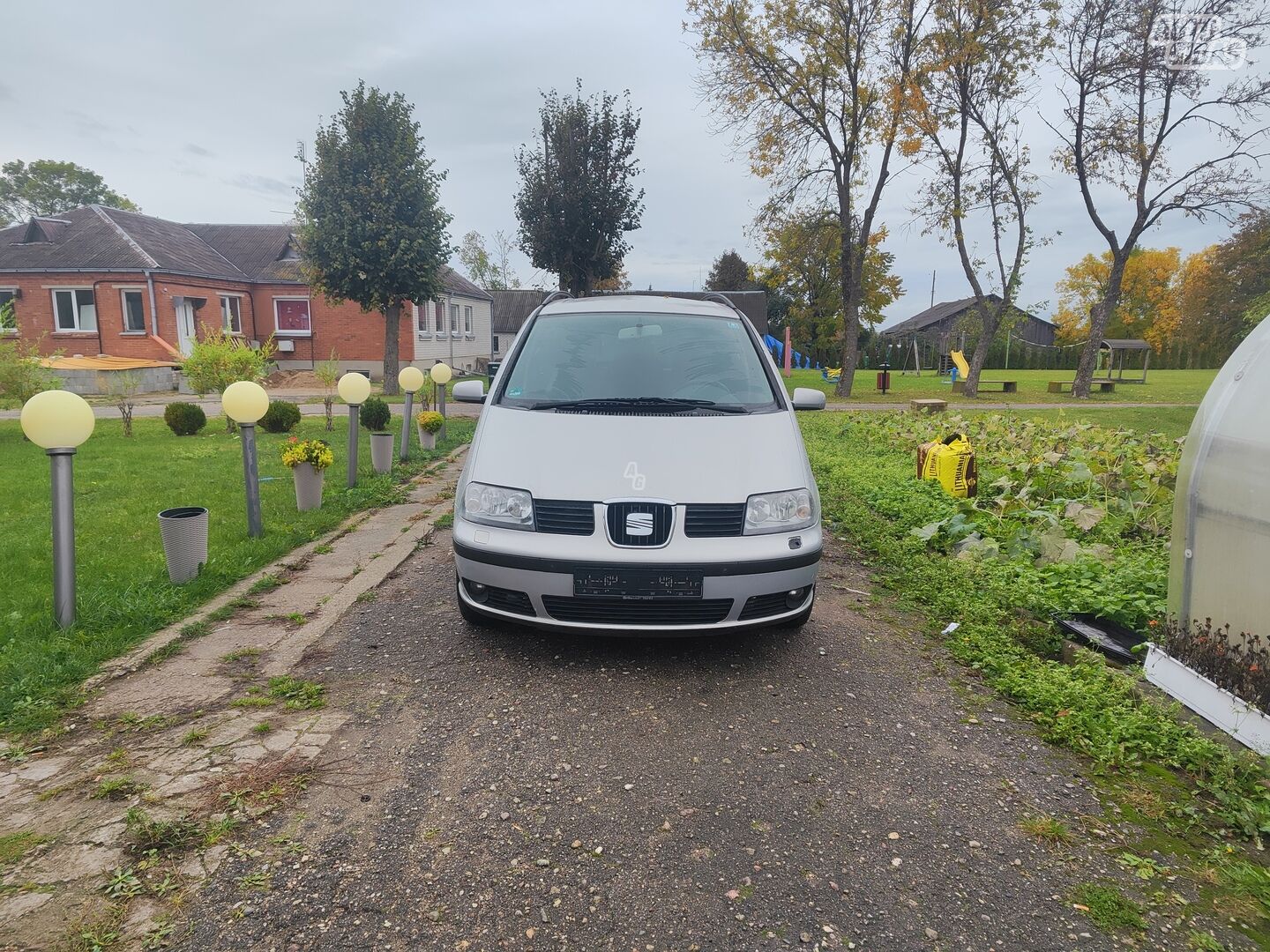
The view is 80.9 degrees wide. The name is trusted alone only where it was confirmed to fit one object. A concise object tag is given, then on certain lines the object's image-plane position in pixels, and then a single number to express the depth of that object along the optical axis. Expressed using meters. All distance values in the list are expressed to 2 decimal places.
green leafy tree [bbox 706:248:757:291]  61.03
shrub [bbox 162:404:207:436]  12.62
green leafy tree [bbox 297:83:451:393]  20.27
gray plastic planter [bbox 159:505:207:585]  4.85
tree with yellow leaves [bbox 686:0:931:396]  22.81
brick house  25.58
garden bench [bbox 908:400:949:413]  16.48
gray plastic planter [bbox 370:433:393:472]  9.09
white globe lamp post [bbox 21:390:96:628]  3.92
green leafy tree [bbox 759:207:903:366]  49.72
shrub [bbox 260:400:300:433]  12.85
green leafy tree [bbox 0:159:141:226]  58.03
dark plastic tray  3.75
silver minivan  3.41
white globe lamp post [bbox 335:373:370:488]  7.83
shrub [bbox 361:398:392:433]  10.77
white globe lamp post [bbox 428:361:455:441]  11.17
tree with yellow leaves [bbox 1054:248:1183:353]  62.03
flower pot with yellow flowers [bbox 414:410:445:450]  10.98
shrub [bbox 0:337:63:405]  12.30
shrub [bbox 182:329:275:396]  12.48
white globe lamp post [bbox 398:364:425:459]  9.70
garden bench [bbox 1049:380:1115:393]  26.88
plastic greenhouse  2.89
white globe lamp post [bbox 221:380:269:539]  5.79
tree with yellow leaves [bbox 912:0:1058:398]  22.89
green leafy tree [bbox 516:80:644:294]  30.03
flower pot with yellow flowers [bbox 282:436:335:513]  6.97
